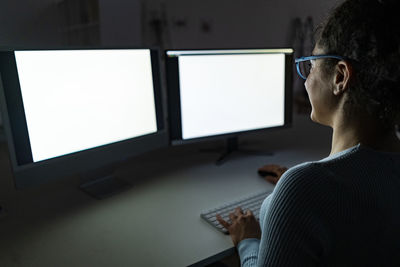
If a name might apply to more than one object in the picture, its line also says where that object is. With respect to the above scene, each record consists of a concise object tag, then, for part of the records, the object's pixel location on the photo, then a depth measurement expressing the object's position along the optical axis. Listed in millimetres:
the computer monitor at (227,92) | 1196
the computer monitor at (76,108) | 831
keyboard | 864
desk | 738
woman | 560
